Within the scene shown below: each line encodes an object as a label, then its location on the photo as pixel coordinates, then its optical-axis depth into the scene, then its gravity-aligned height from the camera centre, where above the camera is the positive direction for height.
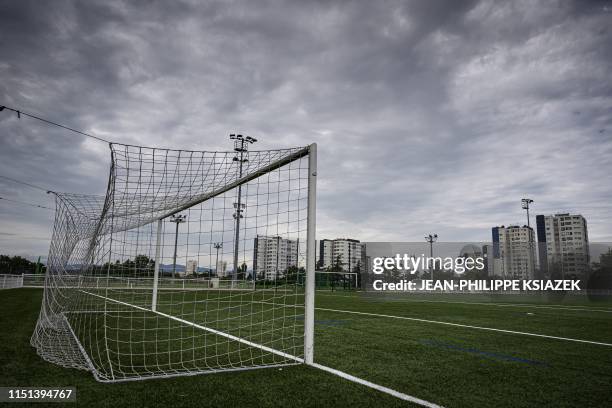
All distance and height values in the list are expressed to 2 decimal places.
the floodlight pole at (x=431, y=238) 51.13 +2.74
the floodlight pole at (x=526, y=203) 41.36 +6.65
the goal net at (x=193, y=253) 4.20 +0.00
